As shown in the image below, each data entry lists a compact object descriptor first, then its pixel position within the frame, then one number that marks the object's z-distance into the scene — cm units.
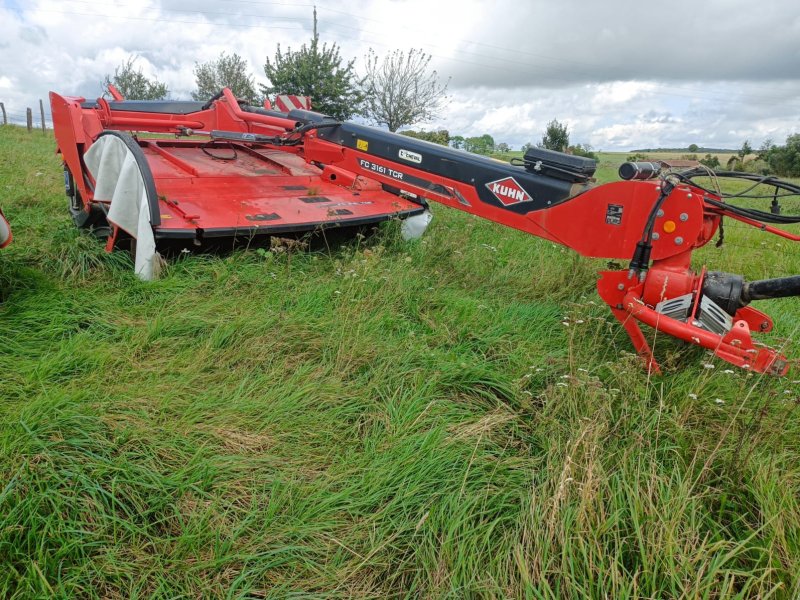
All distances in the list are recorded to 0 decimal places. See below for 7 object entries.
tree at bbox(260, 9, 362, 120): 2331
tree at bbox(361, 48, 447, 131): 2473
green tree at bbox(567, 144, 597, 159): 2728
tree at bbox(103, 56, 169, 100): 3211
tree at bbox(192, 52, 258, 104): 3200
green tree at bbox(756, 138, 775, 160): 3312
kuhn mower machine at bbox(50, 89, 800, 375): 271
